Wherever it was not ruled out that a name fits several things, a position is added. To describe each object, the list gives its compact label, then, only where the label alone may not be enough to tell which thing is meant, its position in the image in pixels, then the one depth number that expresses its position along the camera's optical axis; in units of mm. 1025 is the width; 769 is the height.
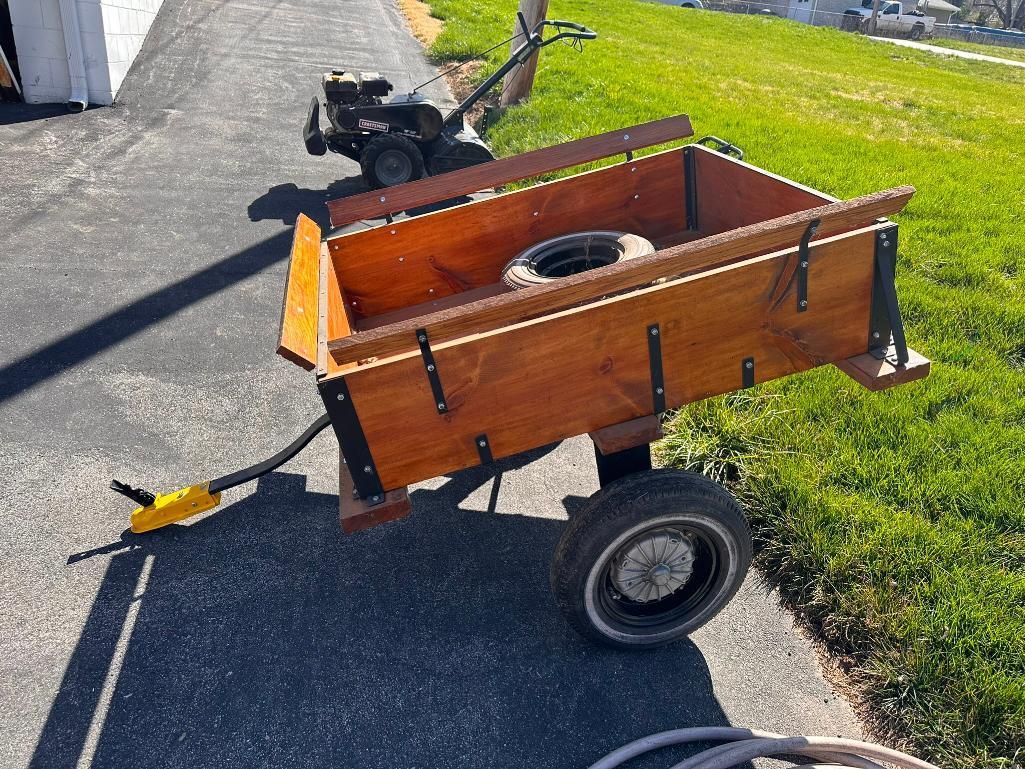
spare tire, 3447
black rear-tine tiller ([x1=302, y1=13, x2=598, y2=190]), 7344
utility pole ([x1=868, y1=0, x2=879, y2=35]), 36603
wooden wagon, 2086
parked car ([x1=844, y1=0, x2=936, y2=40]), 38147
